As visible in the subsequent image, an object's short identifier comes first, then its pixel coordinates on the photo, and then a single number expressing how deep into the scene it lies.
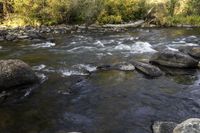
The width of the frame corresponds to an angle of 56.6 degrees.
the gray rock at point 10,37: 14.91
